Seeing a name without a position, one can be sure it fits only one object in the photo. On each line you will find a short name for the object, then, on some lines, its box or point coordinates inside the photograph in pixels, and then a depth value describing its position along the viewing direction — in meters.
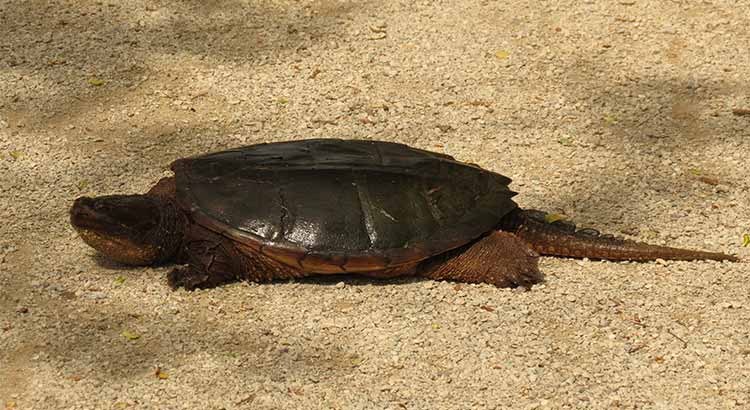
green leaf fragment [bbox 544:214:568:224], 4.39
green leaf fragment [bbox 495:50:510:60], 5.89
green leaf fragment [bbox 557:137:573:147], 5.11
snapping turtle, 3.83
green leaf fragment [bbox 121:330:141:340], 3.59
